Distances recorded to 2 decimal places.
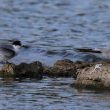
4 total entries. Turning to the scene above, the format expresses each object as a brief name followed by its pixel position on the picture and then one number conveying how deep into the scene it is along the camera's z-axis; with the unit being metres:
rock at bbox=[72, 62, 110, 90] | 13.77
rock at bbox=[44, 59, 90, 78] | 15.50
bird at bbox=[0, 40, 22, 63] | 16.31
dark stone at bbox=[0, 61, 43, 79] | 15.34
